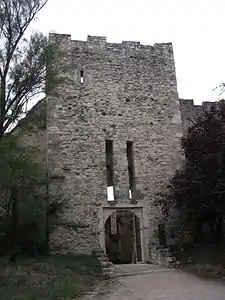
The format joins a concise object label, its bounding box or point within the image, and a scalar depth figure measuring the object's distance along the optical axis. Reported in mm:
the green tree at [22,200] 6762
